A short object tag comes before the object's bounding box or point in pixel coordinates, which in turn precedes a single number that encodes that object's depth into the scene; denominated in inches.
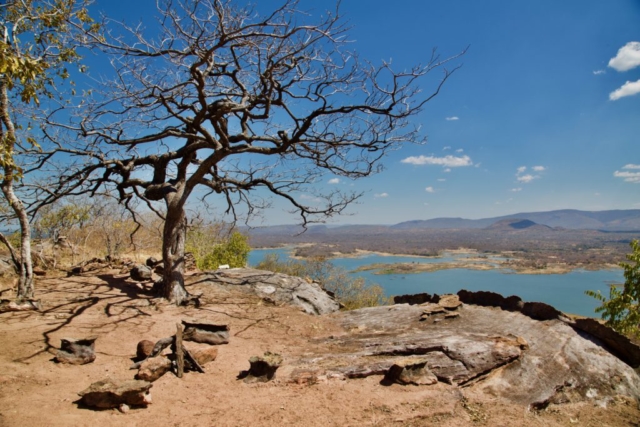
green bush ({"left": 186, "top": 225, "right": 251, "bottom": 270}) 729.0
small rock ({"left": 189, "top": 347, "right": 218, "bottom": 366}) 208.1
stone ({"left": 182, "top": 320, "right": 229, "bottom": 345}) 241.4
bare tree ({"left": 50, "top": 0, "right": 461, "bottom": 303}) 279.9
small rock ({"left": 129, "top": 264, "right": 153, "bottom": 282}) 401.1
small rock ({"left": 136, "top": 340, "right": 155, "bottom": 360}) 202.7
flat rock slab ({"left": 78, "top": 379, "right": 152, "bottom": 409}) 145.4
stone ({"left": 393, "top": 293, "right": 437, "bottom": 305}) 351.9
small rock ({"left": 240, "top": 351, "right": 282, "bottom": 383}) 190.4
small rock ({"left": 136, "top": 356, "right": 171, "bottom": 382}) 176.4
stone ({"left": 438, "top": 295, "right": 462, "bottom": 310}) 295.5
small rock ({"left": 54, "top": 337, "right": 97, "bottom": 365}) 188.1
